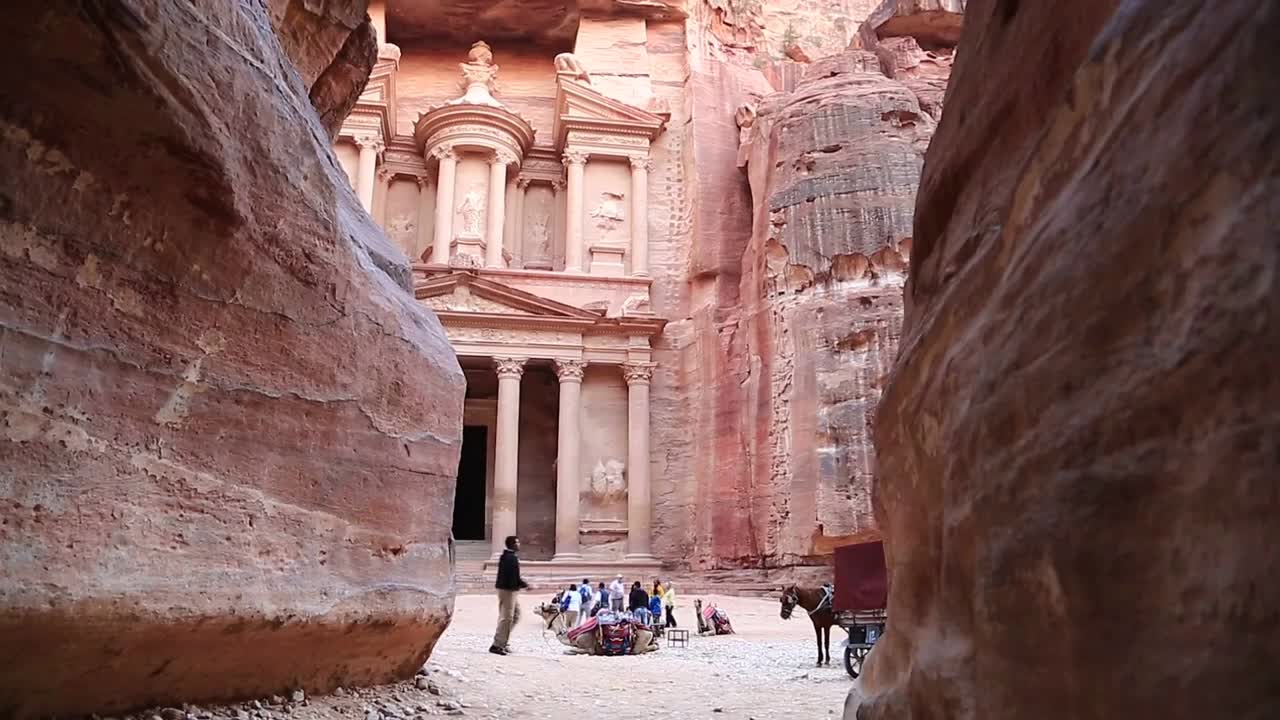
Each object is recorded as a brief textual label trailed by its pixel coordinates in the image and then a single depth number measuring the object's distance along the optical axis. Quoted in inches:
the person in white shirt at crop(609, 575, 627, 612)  583.8
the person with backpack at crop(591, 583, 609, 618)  573.4
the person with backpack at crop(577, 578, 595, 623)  557.0
